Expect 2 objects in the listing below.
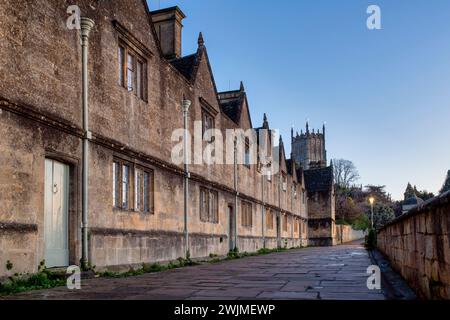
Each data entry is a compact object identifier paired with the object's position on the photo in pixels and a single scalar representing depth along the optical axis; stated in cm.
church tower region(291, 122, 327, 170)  12662
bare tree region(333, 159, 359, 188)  10350
